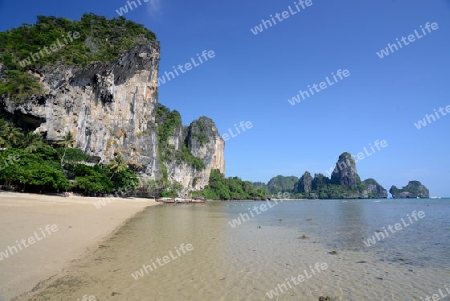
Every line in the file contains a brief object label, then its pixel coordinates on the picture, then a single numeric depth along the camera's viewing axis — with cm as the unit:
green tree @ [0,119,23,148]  3738
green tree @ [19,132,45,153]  3901
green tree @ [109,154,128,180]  5392
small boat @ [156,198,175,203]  6700
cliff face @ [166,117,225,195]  9875
